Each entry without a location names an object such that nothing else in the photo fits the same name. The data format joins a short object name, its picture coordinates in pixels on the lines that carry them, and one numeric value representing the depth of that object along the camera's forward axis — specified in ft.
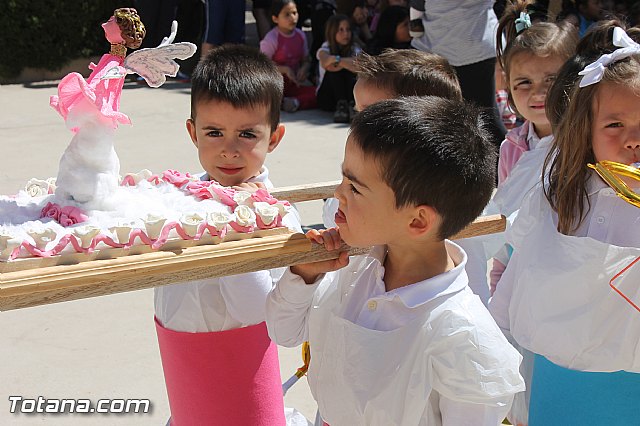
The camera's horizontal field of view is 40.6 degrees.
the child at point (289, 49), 25.18
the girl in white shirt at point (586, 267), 5.63
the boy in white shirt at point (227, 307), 6.32
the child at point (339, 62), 23.04
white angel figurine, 5.17
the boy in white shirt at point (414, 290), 4.72
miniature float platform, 4.33
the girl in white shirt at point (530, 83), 8.71
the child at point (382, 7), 26.69
